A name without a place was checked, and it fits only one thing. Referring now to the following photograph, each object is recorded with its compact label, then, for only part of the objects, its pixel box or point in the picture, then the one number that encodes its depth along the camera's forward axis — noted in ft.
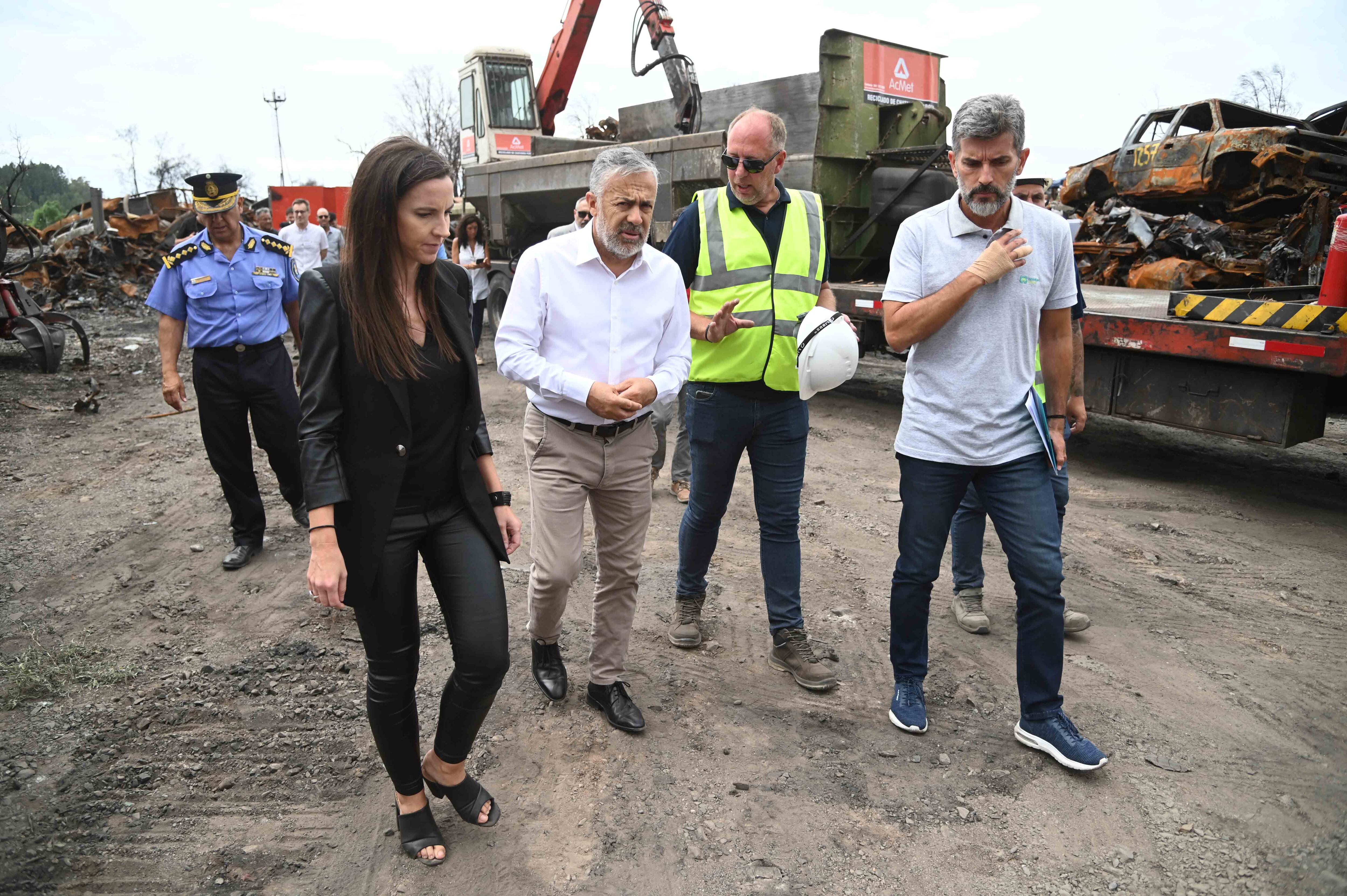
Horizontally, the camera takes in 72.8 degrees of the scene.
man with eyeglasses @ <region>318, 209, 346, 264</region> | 35.27
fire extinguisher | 16.21
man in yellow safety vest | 10.86
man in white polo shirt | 9.12
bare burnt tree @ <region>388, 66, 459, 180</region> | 105.50
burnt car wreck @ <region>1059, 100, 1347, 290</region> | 27.78
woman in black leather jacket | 7.21
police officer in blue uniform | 15.16
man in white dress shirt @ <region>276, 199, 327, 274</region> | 33.55
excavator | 43.78
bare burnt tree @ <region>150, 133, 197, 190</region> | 125.49
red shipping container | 82.48
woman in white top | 35.17
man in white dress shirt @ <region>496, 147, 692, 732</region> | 9.30
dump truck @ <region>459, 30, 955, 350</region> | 27.96
